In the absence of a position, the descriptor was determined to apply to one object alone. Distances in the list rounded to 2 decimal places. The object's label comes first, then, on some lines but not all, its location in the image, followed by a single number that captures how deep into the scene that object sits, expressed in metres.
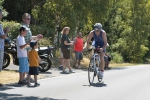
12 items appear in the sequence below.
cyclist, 11.20
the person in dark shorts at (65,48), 15.72
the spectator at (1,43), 10.20
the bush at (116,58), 29.19
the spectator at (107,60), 18.04
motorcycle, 14.11
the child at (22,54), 10.81
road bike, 11.45
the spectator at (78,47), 18.48
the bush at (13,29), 22.00
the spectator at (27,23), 11.40
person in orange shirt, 10.78
